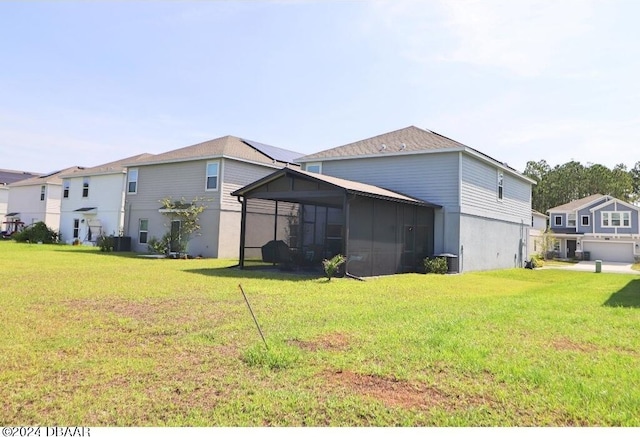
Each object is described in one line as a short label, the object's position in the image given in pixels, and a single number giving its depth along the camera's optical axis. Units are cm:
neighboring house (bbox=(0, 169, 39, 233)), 4134
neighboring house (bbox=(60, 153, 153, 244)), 3017
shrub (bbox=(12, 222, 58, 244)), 3212
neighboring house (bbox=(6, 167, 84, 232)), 3797
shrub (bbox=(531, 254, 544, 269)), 2479
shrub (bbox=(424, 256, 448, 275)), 1694
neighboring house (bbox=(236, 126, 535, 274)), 1783
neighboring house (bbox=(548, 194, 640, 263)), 3834
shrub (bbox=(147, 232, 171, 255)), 2178
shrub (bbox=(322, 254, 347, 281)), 1270
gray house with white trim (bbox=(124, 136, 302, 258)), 2200
